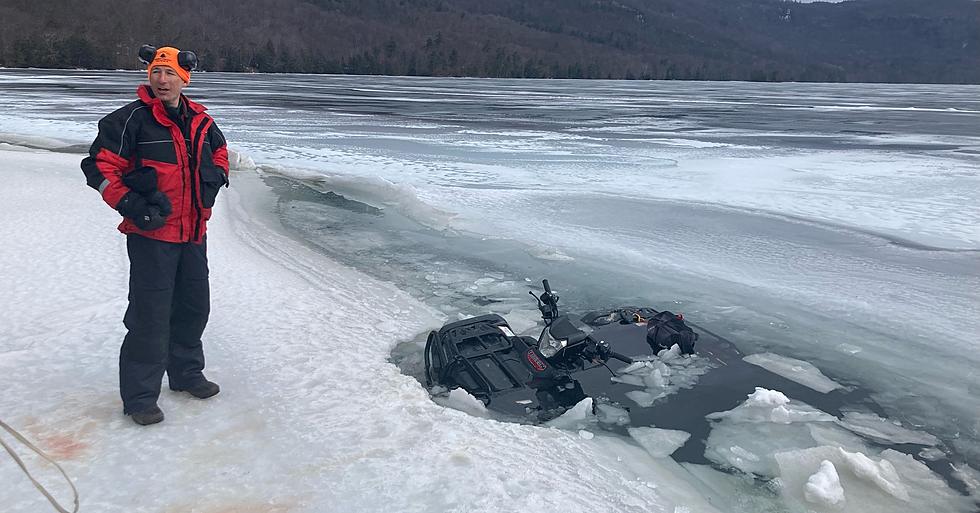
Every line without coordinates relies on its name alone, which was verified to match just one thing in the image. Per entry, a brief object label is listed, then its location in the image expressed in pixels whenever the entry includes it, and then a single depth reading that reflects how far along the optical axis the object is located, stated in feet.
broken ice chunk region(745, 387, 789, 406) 13.46
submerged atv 13.25
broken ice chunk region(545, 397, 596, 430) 12.42
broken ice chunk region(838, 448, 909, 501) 10.64
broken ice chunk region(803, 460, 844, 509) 10.25
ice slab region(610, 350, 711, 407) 14.21
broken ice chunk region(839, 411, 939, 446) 12.47
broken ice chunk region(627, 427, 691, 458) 11.87
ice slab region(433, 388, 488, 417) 12.63
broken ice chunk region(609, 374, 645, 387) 14.55
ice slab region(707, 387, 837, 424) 13.08
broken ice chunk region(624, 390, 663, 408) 13.64
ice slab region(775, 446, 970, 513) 10.33
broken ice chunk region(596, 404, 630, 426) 12.78
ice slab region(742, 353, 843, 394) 14.70
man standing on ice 9.61
